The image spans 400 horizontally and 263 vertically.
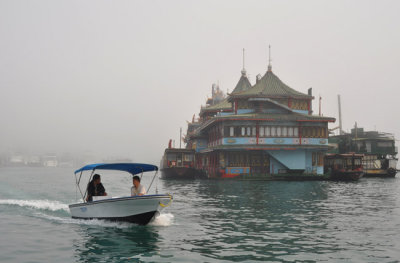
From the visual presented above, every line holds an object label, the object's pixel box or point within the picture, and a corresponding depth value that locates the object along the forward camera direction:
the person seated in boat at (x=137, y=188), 17.19
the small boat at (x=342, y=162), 63.94
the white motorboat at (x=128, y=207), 16.61
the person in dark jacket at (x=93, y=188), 18.25
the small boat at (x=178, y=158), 64.94
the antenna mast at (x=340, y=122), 95.62
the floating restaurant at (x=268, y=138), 53.16
